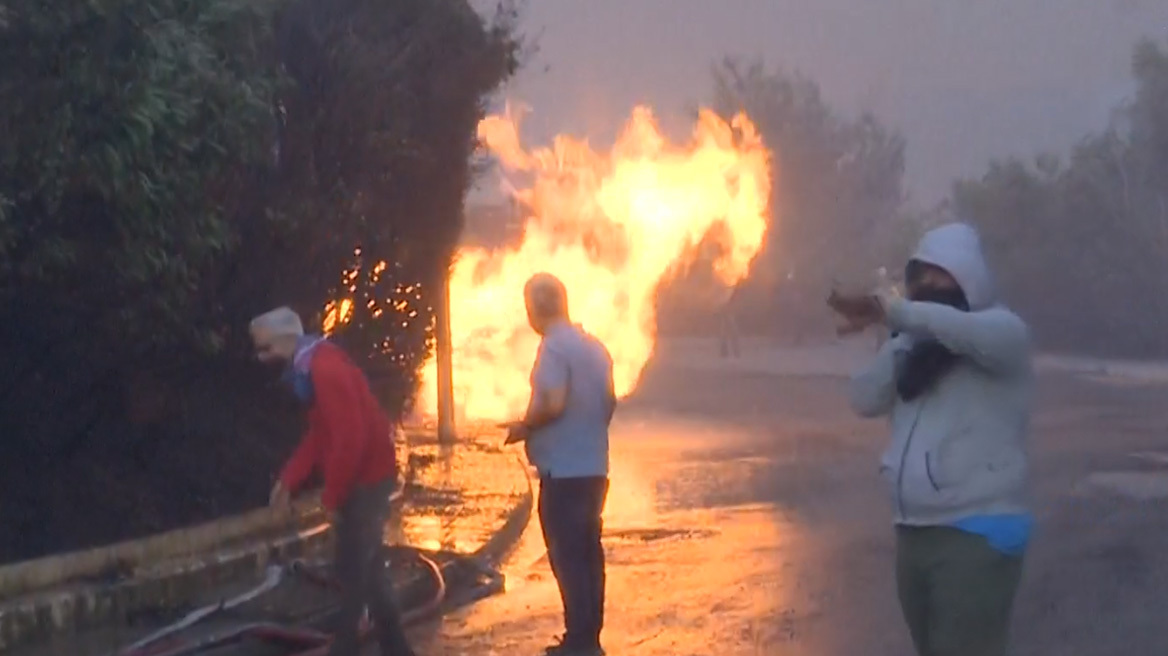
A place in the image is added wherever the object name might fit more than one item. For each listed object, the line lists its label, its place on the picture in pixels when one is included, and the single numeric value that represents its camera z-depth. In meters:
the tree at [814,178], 49.75
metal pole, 16.62
